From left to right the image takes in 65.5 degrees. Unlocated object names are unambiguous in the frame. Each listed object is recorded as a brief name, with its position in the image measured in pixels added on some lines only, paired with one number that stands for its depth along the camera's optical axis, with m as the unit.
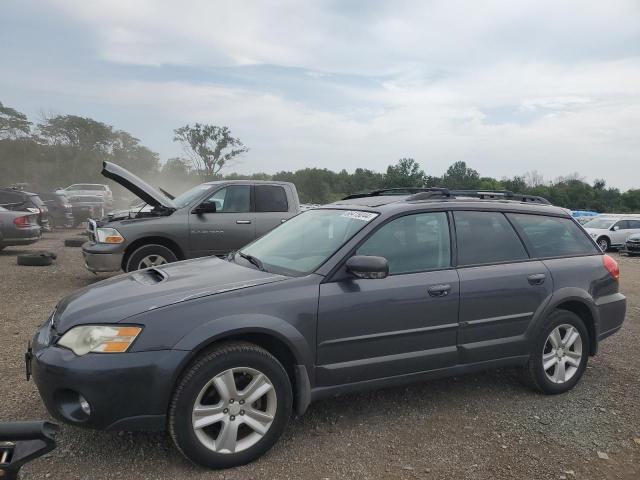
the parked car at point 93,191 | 29.48
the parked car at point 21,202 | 11.63
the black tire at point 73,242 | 13.32
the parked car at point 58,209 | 18.38
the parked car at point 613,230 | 21.19
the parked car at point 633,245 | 18.69
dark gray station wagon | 2.64
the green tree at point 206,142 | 49.44
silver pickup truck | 7.32
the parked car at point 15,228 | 10.88
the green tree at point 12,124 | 45.88
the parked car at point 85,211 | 20.00
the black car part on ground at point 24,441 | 1.87
